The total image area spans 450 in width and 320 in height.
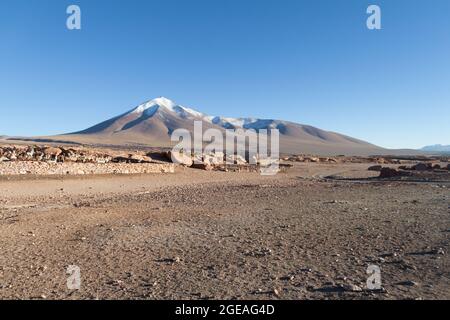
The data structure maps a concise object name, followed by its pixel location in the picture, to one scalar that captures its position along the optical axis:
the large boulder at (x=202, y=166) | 33.22
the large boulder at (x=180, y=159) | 33.94
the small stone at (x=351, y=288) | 5.43
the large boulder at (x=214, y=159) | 38.56
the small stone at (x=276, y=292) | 5.38
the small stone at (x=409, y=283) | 5.59
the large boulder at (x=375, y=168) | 40.47
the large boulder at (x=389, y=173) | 26.85
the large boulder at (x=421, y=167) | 32.41
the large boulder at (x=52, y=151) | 27.50
